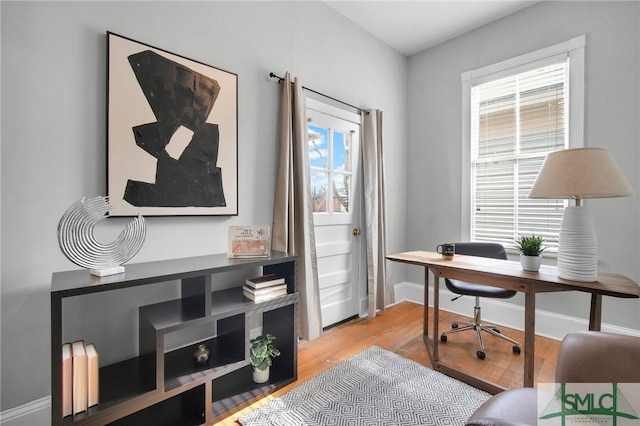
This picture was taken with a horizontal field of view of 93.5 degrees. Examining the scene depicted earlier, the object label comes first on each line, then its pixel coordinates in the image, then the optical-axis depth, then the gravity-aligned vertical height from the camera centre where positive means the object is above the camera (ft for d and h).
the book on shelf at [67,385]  4.08 -2.40
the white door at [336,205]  9.05 +0.18
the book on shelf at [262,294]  5.99 -1.70
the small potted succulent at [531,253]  6.05 -0.84
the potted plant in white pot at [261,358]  6.18 -3.03
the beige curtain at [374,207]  10.18 +0.14
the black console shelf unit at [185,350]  4.29 -2.63
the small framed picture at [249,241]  6.17 -0.63
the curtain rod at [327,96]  7.73 +3.47
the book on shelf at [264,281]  6.08 -1.46
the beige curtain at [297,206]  7.72 +0.12
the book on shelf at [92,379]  4.29 -2.43
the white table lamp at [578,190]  4.98 +0.37
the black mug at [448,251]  7.63 -1.00
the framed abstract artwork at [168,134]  5.49 +1.55
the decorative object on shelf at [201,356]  5.66 -2.75
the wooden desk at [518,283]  5.11 -1.29
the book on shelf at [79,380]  4.17 -2.39
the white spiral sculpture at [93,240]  4.34 -0.47
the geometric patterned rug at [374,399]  5.40 -3.71
